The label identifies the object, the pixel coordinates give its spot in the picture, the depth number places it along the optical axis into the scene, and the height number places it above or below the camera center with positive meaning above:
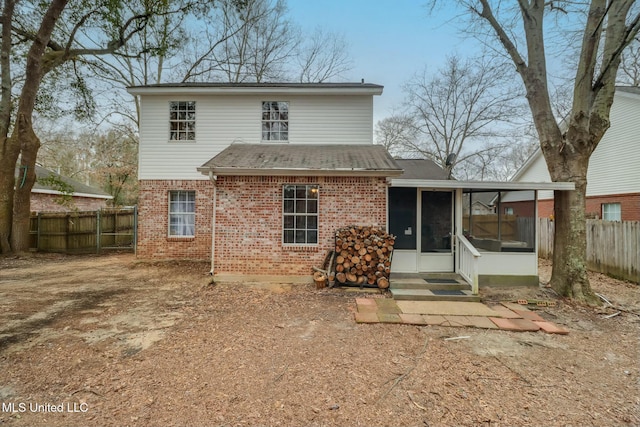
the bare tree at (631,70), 14.43 +8.27
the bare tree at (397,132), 22.92 +7.21
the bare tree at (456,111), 19.62 +8.13
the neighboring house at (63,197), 15.23 +1.07
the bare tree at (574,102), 5.86 +2.63
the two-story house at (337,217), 6.90 +0.03
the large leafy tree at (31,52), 10.27 +6.30
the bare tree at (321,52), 16.97 +10.06
